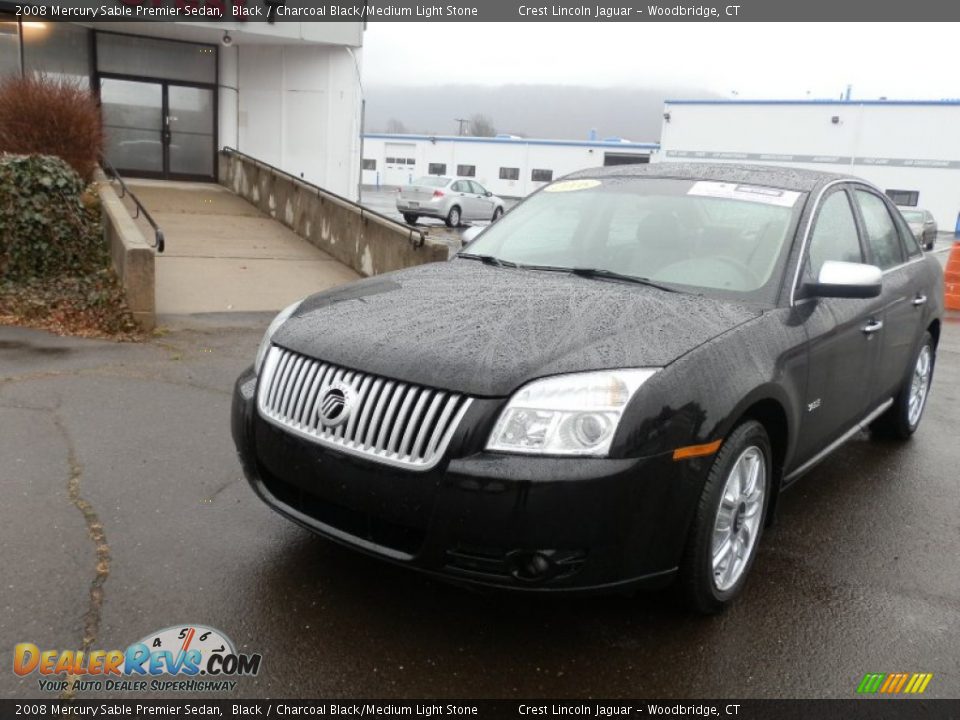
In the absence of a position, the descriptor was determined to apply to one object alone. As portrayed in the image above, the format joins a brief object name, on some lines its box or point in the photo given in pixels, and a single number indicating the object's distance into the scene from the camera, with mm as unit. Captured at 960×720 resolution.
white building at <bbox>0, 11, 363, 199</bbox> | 18172
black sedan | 2621
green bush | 8016
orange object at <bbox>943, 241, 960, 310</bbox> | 12594
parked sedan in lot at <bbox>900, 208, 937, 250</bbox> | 28078
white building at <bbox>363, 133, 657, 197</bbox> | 54781
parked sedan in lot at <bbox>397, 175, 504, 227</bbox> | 27516
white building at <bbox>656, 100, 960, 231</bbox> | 42188
